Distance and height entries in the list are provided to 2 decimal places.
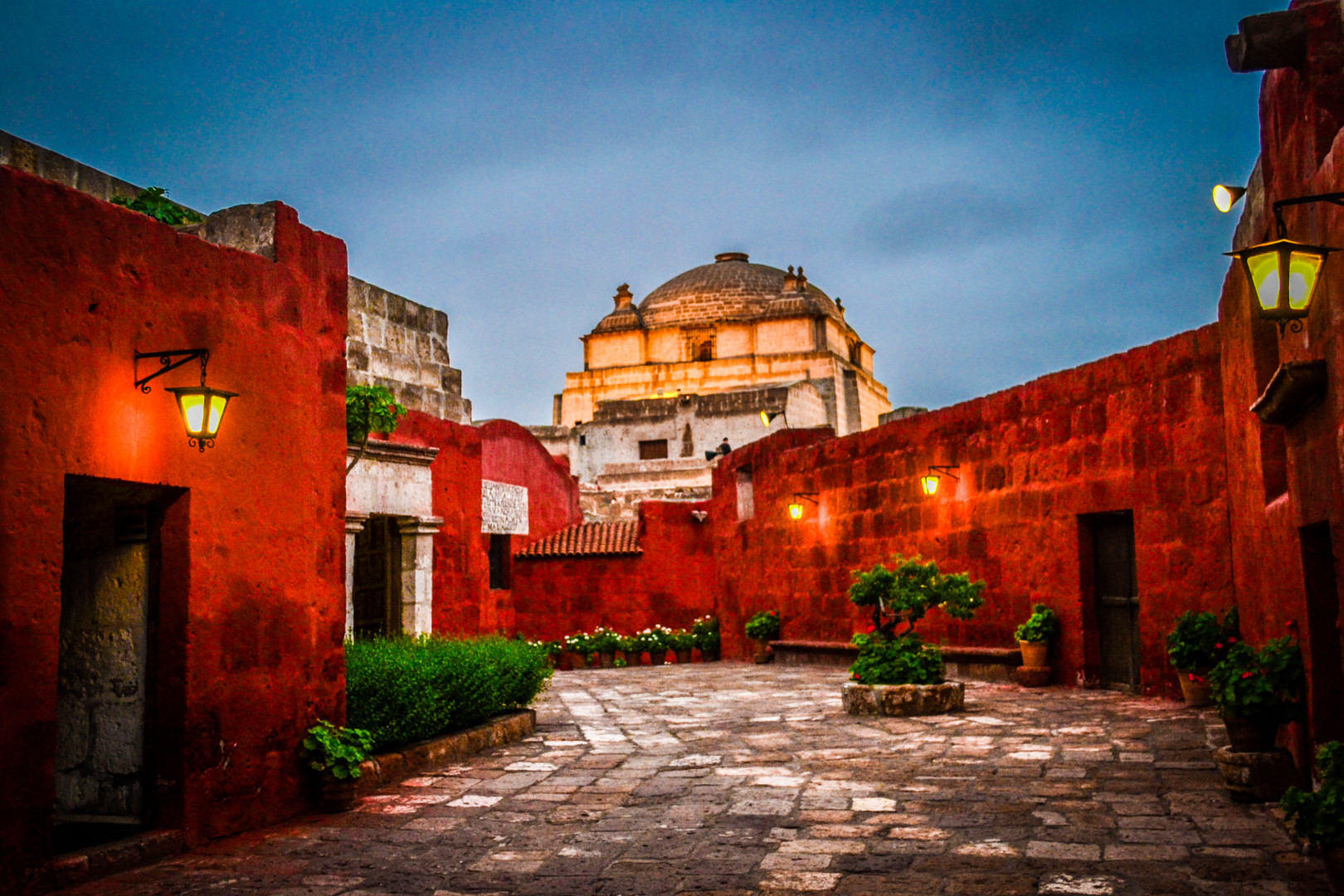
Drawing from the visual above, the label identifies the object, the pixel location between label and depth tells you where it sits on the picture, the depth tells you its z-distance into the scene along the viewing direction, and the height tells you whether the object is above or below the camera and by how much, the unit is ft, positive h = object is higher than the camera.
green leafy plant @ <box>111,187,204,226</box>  22.56 +7.33
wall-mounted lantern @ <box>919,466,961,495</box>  43.98 +2.97
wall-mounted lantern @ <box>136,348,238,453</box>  17.56 +2.60
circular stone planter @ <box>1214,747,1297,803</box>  18.70 -3.72
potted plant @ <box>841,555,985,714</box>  32.12 -2.61
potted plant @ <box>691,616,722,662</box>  63.72 -4.32
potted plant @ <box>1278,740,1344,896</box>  13.39 -3.15
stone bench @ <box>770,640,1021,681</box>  40.55 -4.01
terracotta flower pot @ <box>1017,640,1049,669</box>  38.06 -3.33
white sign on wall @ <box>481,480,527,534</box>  53.57 +2.81
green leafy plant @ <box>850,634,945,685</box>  32.76 -3.07
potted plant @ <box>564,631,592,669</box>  61.82 -4.57
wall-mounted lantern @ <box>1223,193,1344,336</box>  14.17 +3.38
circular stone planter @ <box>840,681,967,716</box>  31.96 -4.03
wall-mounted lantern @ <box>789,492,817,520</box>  53.62 +2.65
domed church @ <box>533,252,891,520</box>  110.93 +22.87
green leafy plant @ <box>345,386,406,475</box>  31.14 +4.34
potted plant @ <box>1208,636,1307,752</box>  18.80 -2.45
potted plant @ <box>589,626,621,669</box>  61.62 -4.36
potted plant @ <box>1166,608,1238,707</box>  26.73 -2.18
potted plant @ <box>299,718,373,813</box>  20.85 -3.56
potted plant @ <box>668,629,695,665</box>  63.05 -4.59
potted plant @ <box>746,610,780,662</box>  56.70 -3.46
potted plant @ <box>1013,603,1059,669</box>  37.88 -2.68
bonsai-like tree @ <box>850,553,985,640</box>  33.47 -1.02
